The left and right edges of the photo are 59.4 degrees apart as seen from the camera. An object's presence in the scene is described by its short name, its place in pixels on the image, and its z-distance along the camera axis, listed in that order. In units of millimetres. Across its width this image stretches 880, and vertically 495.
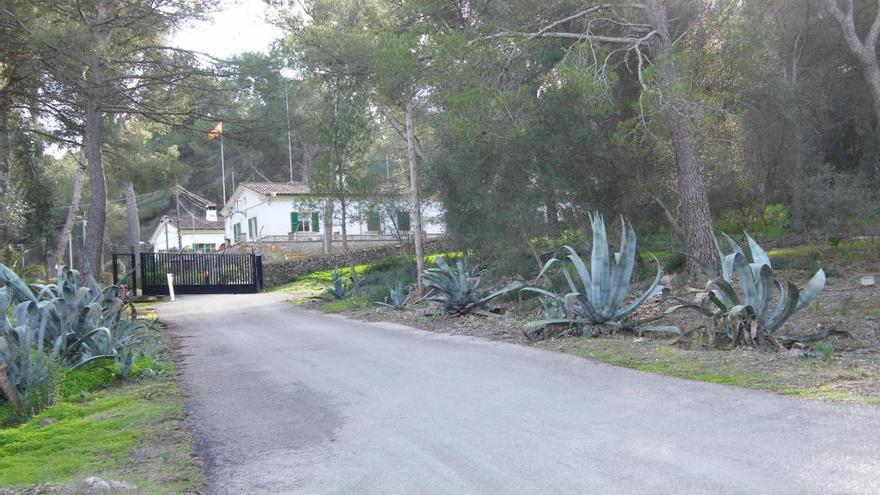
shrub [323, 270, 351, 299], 22844
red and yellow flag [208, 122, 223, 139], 20511
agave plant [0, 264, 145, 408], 7715
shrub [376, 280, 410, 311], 17750
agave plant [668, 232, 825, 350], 8648
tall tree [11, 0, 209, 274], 18375
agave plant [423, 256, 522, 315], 14547
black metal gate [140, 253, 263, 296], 28703
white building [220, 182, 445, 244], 32281
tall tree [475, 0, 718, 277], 13828
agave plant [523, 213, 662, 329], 10609
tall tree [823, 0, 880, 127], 18016
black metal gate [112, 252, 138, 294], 25953
